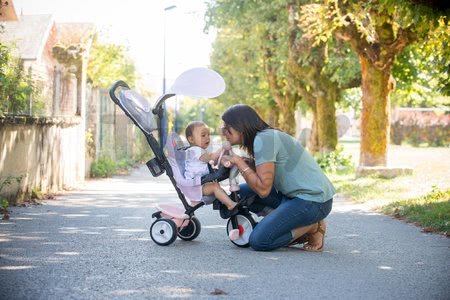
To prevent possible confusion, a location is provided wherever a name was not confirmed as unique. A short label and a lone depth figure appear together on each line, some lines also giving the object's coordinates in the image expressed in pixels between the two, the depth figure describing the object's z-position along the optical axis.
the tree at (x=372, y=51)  16.67
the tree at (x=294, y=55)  24.59
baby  7.48
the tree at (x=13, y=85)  11.84
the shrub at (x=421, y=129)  52.06
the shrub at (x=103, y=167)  19.92
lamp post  37.31
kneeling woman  7.13
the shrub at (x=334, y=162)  23.39
